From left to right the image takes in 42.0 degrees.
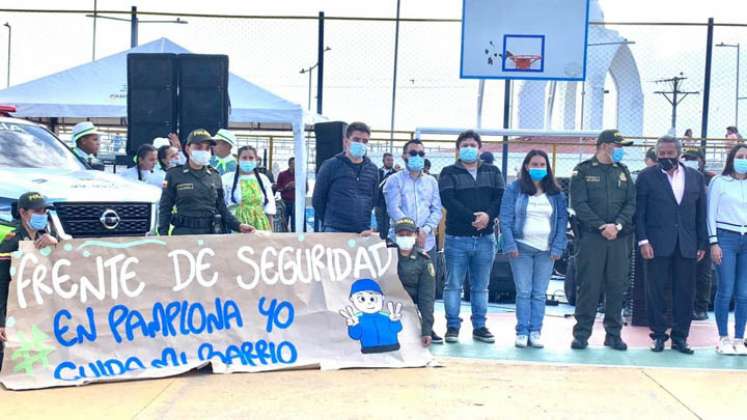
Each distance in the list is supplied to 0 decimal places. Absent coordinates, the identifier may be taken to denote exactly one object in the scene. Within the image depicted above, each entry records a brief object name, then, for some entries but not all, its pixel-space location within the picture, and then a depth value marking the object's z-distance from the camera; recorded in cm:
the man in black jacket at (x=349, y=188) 902
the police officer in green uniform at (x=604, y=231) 905
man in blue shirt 917
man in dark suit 905
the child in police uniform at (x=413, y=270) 841
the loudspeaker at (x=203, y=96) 1099
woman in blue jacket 913
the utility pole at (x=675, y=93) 1716
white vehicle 808
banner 748
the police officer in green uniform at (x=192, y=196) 862
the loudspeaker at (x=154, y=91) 1110
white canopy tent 1541
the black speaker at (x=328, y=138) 1313
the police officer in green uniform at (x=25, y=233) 743
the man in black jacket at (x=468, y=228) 928
